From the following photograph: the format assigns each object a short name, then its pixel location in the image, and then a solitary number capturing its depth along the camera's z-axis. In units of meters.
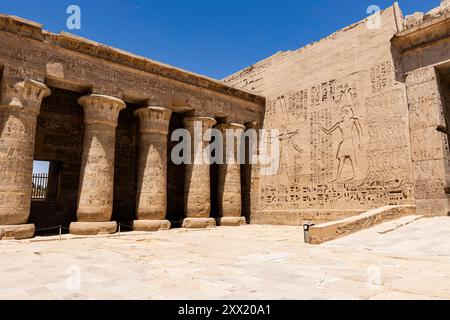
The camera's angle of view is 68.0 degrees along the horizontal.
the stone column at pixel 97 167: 8.86
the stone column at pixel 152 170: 10.14
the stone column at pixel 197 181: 11.35
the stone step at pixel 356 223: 6.45
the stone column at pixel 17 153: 7.59
